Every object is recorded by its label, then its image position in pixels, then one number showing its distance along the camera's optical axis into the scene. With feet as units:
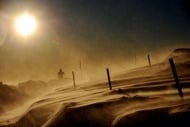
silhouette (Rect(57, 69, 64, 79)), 144.34
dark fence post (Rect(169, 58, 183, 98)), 28.15
